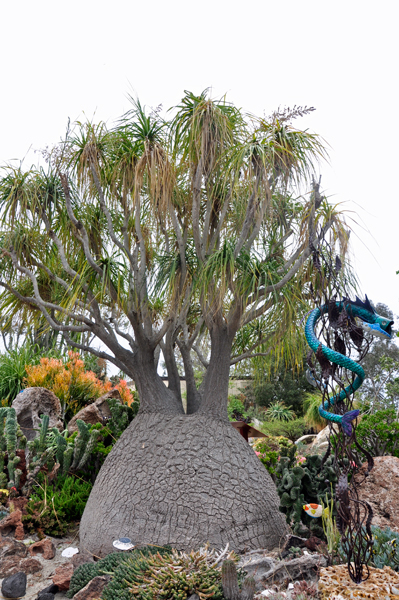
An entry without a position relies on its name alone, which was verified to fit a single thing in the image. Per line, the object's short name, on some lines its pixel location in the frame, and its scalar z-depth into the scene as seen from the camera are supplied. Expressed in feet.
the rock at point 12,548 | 13.28
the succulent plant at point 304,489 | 13.33
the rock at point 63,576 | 11.27
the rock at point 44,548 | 13.43
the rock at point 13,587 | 11.00
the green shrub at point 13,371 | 27.53
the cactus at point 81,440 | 17.22
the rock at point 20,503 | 15.60
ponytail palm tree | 12.96
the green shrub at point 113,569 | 9.82
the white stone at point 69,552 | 12.77
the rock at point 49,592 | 10.74
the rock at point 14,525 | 14.30
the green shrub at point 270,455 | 16.99
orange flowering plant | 24.12
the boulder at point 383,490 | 12.30
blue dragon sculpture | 8.97
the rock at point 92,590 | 10.21
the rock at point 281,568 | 10.27
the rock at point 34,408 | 20.95
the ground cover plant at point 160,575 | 9.25
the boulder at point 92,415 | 21.09
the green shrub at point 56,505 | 15.03
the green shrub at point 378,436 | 16.71
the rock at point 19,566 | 12.28
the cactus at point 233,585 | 8.80
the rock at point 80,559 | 12.05
